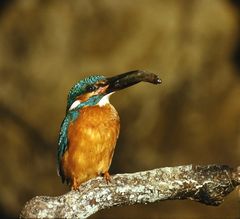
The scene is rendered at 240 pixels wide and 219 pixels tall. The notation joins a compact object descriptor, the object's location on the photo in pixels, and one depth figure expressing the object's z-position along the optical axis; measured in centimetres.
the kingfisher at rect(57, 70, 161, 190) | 686
